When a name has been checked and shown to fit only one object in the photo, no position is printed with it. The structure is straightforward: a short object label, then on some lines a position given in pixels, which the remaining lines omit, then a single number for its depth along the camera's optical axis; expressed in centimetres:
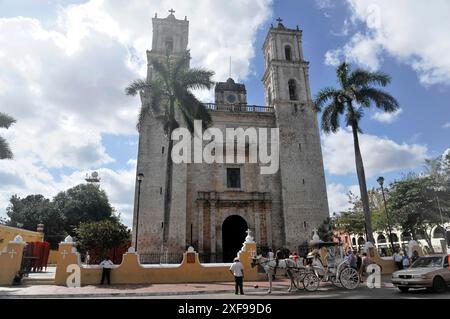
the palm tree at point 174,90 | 1580
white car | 807
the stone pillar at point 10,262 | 1177
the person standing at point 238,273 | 897
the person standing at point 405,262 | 1301
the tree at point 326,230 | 2034
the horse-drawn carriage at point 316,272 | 926
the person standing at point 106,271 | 1207
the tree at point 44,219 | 3357
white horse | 924
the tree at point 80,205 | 3434
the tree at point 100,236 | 1409
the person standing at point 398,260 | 1446
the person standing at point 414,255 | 1406
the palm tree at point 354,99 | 1684
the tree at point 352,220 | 3394
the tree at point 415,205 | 2612
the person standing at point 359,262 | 1172
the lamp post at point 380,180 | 2056
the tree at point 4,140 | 1566
